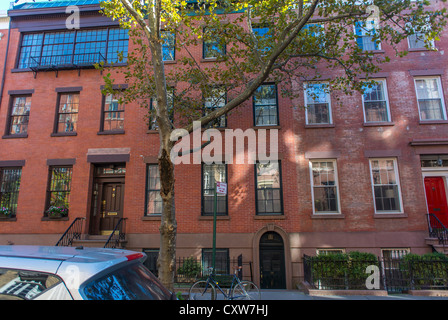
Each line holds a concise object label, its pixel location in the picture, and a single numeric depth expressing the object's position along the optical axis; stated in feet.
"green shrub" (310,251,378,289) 31.22
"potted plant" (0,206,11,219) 41.68
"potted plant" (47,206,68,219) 40.42
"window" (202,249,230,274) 37.37
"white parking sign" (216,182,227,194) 26.27
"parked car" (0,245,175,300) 6.84
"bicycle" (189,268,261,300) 27.35
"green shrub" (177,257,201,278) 36.42
